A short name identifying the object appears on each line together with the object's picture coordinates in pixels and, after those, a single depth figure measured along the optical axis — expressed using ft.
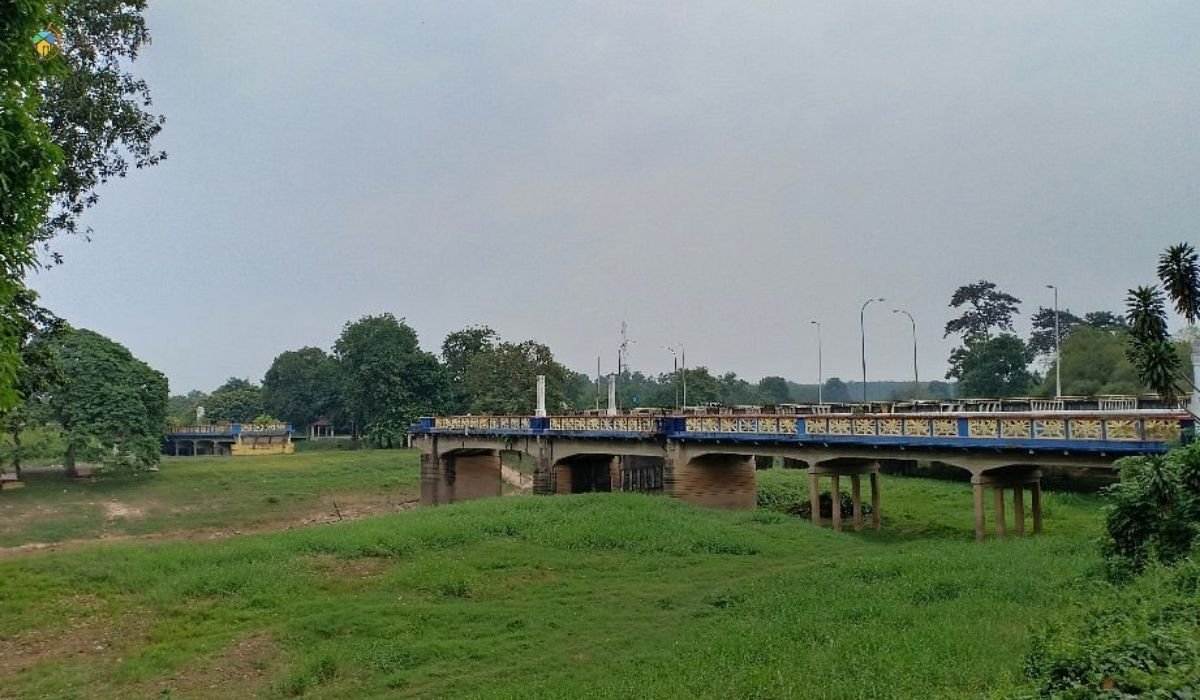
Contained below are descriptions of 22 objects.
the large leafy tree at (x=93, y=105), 71.67
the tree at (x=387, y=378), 306.35
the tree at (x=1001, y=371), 280.10
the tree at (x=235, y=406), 408.67
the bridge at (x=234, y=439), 315.17
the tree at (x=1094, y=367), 208.85
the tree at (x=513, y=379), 293.43
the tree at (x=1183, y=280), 58.44
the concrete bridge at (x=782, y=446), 75.82
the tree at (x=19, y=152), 32.50
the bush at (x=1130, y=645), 22.77
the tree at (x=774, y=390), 579.48
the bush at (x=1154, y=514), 49.11
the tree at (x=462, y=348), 358.84
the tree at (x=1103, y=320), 333.42
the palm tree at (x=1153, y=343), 58.15
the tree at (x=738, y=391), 558.52
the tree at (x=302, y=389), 384.27
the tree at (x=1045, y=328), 362.53
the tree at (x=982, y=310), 377.71
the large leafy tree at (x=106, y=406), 189.78
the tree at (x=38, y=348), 70.77
